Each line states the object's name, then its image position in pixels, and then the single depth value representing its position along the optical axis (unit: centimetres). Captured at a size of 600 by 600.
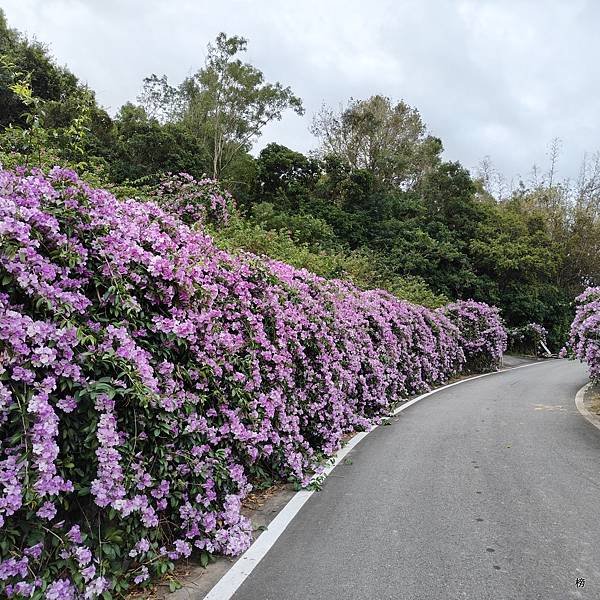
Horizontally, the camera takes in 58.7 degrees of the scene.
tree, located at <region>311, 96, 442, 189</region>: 3481
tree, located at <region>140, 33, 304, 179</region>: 3509
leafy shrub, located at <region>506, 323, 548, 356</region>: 3309
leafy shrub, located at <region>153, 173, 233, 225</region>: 754
